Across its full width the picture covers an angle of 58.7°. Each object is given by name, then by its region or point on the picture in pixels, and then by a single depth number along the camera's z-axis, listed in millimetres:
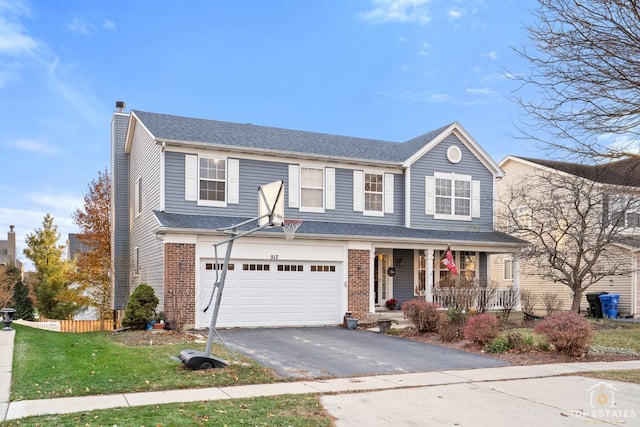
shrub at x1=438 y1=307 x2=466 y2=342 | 14836
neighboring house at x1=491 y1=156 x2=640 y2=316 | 24969
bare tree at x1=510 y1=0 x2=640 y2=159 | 7715
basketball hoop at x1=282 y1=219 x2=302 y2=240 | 13888
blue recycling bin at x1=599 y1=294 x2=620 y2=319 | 24547
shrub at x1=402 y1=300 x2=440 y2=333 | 16062
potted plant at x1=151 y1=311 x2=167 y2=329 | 16516
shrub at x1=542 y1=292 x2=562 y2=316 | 20859
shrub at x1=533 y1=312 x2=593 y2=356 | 12086
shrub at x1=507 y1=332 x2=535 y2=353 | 12773
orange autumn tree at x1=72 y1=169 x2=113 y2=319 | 28078
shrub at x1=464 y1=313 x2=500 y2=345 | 13297
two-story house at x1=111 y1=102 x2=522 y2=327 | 17953
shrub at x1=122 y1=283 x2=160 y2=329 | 16625
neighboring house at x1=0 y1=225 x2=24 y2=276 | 60944
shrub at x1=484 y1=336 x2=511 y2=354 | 12836
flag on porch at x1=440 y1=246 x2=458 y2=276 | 19803
